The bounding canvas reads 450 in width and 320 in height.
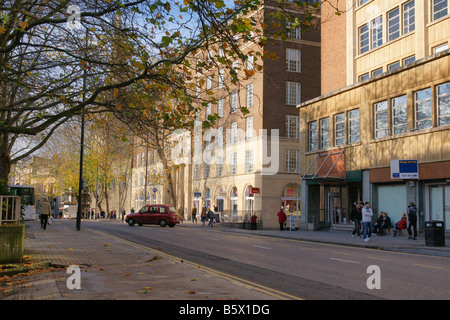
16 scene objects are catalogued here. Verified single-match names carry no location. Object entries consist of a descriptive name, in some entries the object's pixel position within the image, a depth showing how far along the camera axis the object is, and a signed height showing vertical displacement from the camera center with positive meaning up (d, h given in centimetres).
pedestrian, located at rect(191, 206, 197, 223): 5106 -120
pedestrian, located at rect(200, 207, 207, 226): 4591 -120
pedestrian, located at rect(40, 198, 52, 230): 2775 -59
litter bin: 1950 -120
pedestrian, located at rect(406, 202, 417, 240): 2303 -57
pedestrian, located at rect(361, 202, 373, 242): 2270 -64
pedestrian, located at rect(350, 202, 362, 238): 2630 -68
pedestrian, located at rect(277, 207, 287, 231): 3625 -123
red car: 3834 -121
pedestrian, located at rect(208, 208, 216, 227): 4334 -127
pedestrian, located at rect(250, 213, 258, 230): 3941 -145
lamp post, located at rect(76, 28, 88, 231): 2827 +77
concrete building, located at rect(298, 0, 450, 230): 2505 +525
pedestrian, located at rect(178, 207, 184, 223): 5666 -123
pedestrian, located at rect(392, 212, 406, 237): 2628 -109
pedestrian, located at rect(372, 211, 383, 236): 2786 -122
